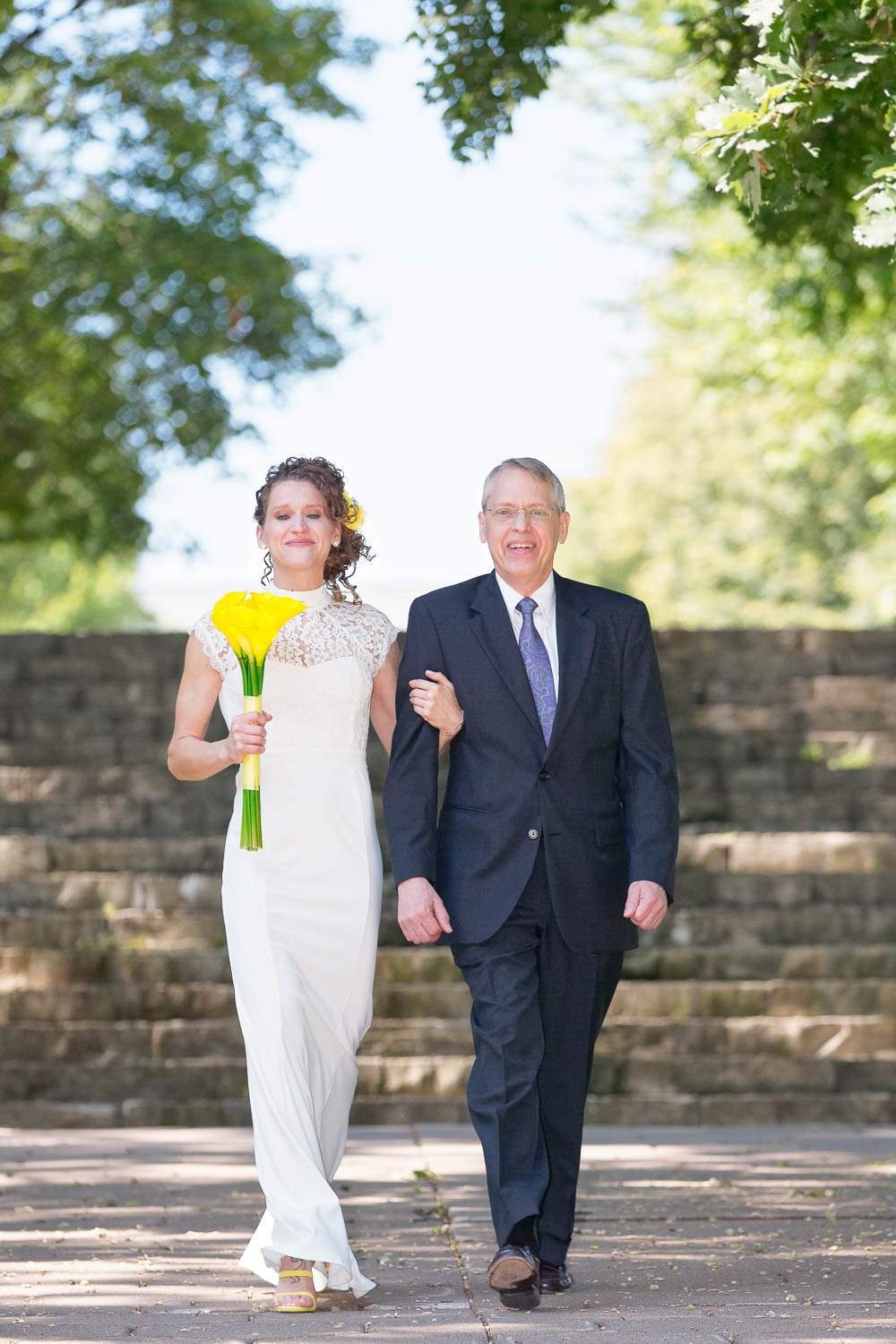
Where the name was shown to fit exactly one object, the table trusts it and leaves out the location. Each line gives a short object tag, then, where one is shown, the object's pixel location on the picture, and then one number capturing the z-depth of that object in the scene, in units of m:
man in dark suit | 9.04
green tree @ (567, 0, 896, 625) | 34.40
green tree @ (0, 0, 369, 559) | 34.51
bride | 8.93
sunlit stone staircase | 16.15
